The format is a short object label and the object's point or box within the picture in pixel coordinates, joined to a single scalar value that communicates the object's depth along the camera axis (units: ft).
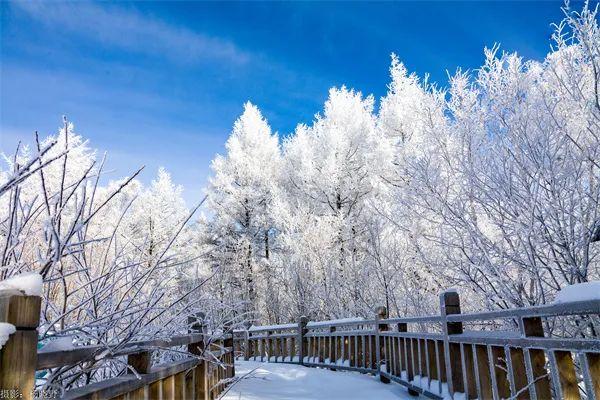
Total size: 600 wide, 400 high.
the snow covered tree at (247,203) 61.11
